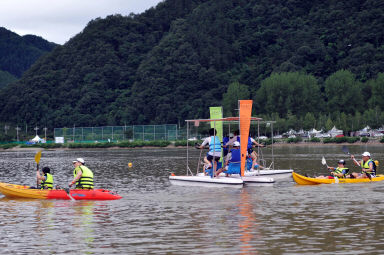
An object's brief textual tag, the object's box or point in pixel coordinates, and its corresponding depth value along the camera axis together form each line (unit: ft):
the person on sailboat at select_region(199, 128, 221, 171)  96.22
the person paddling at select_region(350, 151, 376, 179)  99.40
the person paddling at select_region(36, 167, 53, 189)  87.20
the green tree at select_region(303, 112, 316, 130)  455.22
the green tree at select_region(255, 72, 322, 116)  517.55
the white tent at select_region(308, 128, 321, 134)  450.91
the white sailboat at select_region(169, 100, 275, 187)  92.68
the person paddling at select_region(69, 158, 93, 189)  83.41
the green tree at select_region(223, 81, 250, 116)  551.59
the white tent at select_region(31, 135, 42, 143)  520.83
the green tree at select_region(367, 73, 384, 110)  485.97
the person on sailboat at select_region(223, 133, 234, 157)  102.81
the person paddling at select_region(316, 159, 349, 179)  99.92
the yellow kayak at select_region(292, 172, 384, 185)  98.63
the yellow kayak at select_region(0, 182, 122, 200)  82.48
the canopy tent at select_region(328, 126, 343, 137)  436.76
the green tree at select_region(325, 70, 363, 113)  508.12
